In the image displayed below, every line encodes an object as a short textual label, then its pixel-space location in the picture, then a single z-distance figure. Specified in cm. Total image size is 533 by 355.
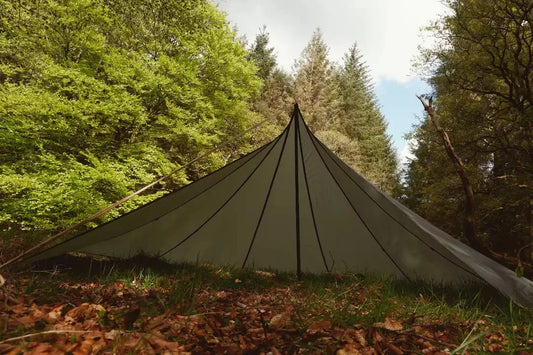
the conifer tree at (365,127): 2102
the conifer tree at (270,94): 1448
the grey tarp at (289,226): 294
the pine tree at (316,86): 1764
